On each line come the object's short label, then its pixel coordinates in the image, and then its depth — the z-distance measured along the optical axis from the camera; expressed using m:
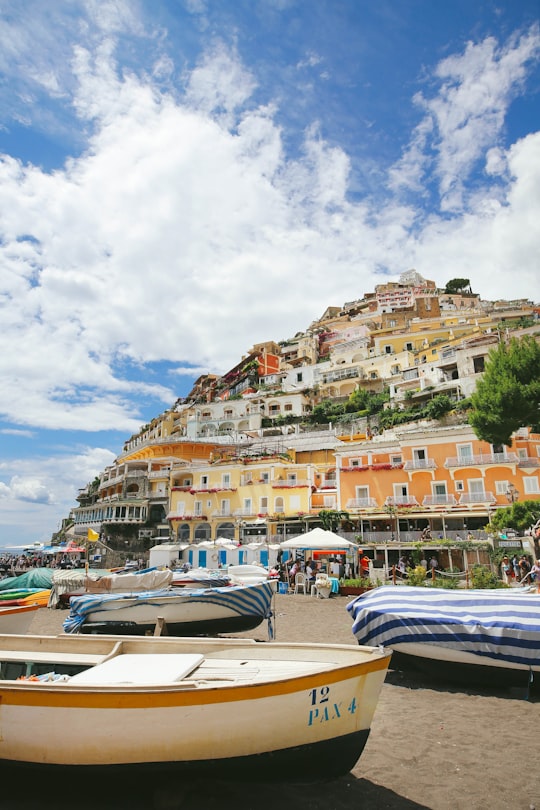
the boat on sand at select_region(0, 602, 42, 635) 10.55
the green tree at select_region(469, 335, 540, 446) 21.61
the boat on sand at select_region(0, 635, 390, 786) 4.42
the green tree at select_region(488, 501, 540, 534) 20.20
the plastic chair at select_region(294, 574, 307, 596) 21.56
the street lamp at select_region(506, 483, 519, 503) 25.55
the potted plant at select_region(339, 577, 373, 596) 20.05
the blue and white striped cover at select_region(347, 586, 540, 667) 7.44
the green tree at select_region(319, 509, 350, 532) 29.62
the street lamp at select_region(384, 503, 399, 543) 27.68
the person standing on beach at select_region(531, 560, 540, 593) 12.32
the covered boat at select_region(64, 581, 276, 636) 11.22
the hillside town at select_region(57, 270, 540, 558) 28.38
